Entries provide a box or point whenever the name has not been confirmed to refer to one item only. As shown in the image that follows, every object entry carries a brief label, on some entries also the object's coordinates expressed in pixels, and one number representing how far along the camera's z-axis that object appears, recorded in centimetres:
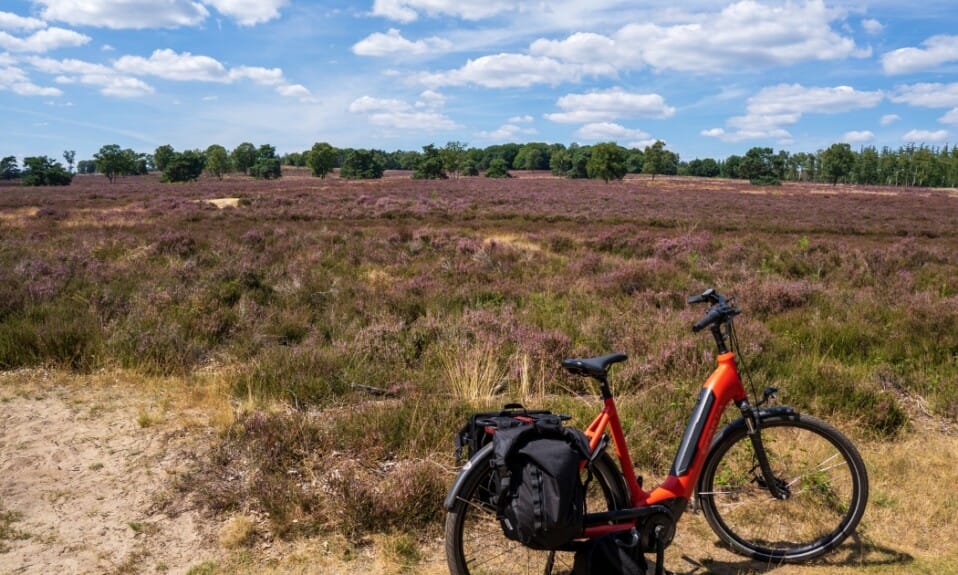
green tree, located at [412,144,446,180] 8738
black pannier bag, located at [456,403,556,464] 274
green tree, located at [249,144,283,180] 9994
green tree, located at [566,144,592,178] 11200
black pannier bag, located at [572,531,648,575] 268
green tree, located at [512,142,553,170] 14862
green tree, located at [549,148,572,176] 12328
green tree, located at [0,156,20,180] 10000
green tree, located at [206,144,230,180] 9908
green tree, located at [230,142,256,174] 11200
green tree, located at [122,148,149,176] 9381
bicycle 287
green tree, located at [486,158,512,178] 10138
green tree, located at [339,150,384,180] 9912
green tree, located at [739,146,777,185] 9968
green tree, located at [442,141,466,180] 9706
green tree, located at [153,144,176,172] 10456
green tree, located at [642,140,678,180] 9838
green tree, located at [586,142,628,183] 7900
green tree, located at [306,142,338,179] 9206
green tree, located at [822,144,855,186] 10188
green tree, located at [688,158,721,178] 14375
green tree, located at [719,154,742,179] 13350
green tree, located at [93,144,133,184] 8906
